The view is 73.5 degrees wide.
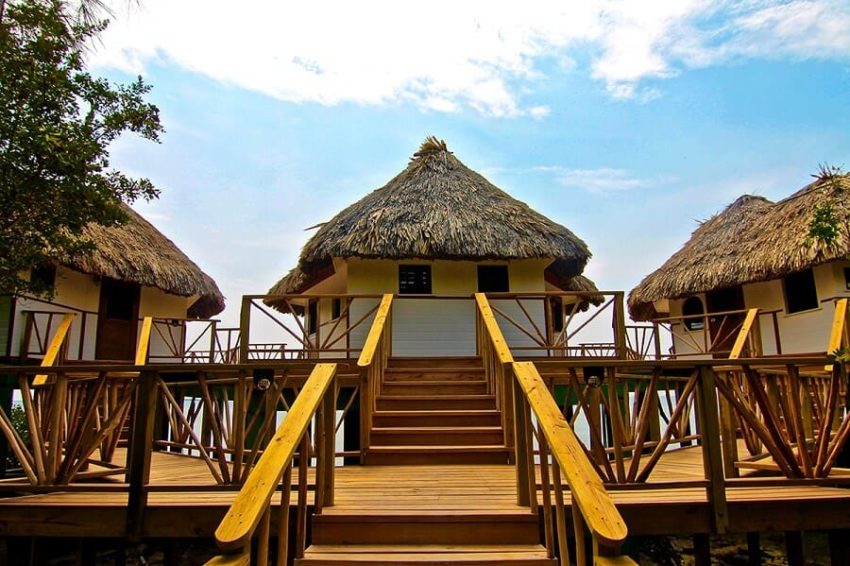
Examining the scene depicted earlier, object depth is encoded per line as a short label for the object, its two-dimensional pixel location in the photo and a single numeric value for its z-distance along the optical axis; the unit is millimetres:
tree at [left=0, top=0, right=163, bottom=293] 6520
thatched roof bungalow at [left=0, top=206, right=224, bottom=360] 10711
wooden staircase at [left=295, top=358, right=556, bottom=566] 3561
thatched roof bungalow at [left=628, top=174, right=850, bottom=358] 11602
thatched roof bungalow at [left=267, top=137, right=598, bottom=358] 10195
